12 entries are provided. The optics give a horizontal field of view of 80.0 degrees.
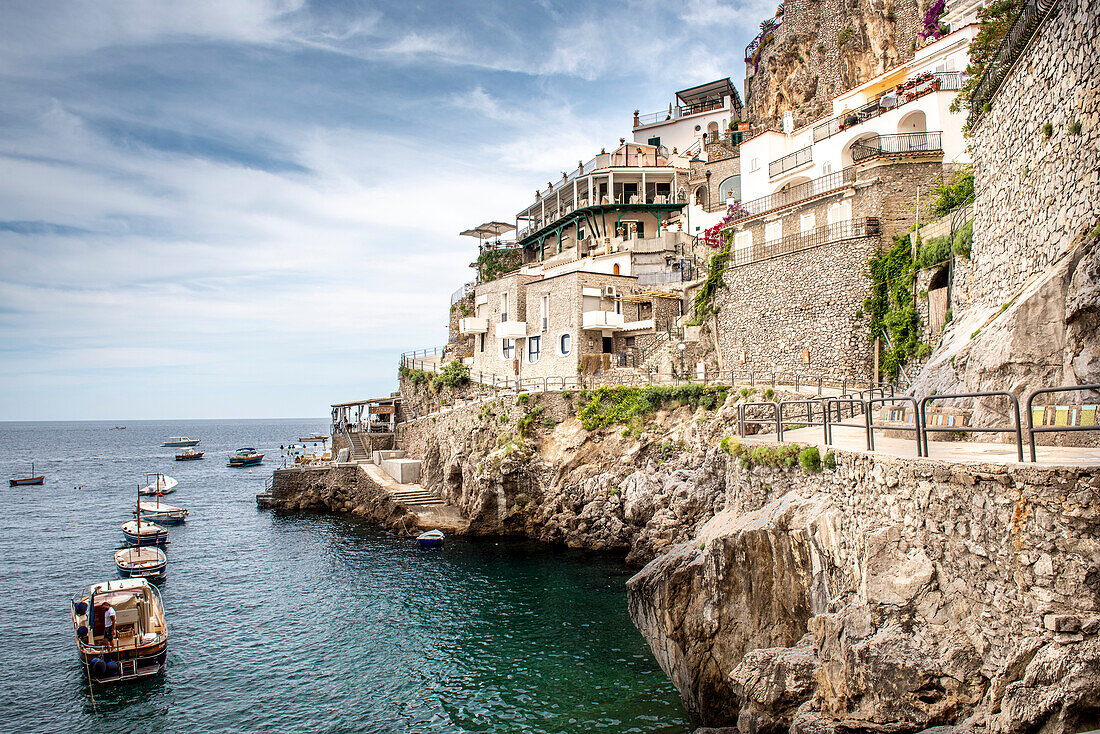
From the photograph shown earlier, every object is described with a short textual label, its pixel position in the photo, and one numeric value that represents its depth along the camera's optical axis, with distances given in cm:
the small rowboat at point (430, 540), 3088
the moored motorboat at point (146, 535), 3494
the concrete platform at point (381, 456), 4684
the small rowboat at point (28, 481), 6469
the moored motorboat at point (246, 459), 8475
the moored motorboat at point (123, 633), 1773
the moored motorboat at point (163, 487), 5206
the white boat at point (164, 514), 4178
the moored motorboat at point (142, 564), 2827
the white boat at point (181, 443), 12555
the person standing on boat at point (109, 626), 1836
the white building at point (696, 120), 5638
